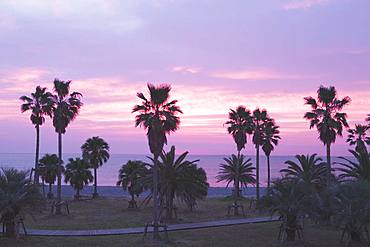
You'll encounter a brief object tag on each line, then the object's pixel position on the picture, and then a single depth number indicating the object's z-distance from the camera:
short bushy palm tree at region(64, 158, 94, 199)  60.31
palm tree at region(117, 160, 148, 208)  53.70
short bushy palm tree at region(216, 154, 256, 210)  54.72
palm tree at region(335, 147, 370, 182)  31.62
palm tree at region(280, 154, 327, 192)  36.28
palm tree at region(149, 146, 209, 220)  36.66
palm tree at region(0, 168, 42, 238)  25.22
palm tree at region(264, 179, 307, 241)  25.02
